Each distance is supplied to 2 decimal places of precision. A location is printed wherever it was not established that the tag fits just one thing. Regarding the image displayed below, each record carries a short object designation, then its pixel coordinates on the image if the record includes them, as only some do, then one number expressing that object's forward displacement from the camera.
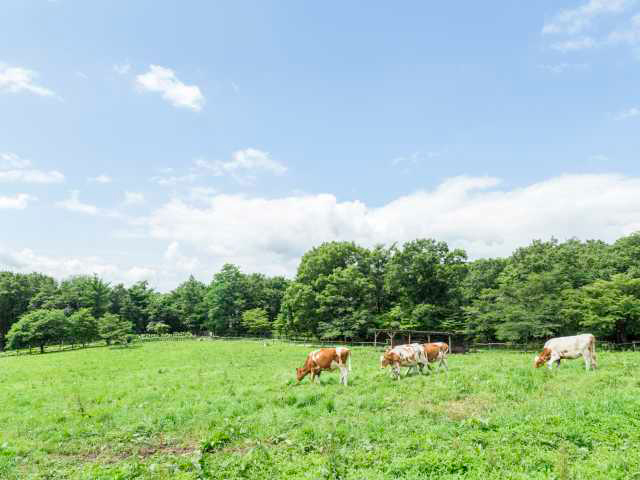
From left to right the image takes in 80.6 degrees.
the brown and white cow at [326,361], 14.58
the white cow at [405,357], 14.54
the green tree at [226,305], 72.50
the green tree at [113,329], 53.22
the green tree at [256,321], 65.88
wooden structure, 42.41
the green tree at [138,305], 79.69
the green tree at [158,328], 72.38
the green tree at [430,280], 44.72
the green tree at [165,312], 81.68
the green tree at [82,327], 54.25
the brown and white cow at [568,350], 13.84
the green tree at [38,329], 52.22
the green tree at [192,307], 79.91
